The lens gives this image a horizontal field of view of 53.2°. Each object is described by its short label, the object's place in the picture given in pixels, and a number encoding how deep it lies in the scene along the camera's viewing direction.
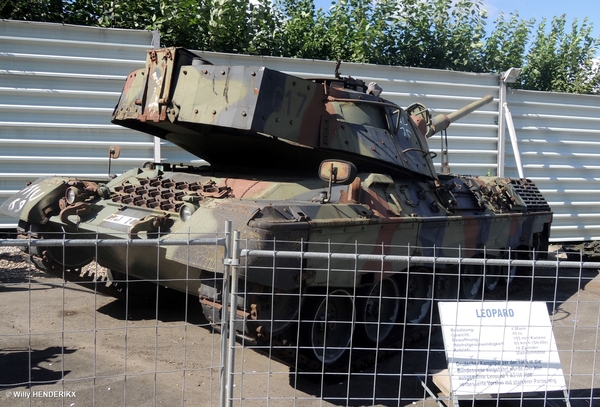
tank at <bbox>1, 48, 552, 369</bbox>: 5.45
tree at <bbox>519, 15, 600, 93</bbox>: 18.66
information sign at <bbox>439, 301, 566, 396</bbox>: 4.50
